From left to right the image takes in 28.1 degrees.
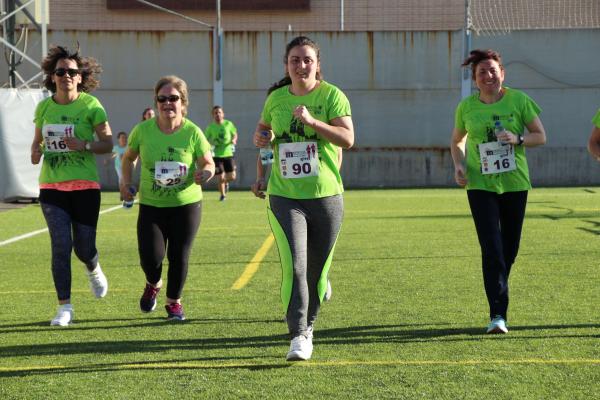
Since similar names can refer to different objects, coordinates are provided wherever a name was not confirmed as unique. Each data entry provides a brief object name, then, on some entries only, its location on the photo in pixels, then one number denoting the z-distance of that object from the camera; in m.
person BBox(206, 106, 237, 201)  25.41
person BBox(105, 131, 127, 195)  28.30
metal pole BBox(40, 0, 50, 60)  24.66
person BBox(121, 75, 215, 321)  8.71
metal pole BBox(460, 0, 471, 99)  33.00
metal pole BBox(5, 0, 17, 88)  25.67
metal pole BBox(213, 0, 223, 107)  33.31
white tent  24.91
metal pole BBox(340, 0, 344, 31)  39.02
